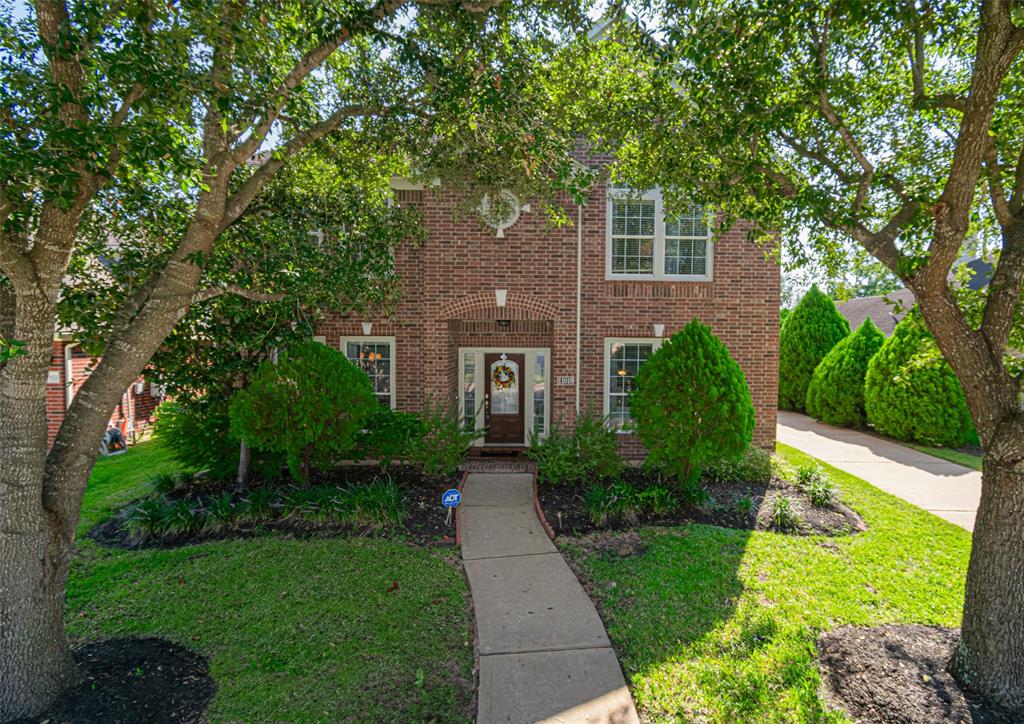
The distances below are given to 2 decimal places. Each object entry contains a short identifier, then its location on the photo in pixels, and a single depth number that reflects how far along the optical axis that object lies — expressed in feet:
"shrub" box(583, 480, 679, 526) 22.20
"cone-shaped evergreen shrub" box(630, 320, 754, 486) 23.80
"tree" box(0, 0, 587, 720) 10.53
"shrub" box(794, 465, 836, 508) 24.49
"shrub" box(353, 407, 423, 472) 27.27
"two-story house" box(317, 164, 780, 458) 31.81
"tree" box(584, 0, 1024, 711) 11.57
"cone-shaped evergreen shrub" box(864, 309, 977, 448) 38.14
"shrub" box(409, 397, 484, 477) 27.40
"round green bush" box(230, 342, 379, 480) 23.30
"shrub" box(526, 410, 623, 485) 26.73
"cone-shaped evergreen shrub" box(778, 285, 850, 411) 55.06
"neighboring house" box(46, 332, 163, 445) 32.76
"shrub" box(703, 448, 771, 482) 28.40
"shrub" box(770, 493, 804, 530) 22.06
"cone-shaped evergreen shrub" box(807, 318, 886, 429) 46.52
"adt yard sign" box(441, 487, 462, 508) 20.68
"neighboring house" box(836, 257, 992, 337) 54.39
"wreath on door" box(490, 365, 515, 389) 34.68
